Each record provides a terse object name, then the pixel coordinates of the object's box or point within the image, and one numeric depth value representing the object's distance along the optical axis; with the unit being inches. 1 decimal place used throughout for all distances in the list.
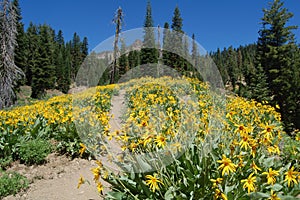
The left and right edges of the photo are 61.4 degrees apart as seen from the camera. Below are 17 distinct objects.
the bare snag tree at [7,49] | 687.1
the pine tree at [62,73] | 2178.9
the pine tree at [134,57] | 1831.9
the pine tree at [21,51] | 1551.4
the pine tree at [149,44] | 865.3
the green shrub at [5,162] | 217.9
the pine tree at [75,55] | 2889.8
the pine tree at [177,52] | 773.9
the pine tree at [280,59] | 979.9
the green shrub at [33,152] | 217.5
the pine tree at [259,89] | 832.8
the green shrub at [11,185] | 166.7
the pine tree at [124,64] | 1847.2
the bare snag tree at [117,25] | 866.1
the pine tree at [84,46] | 3208.9
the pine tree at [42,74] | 1626.8
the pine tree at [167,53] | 760.8
